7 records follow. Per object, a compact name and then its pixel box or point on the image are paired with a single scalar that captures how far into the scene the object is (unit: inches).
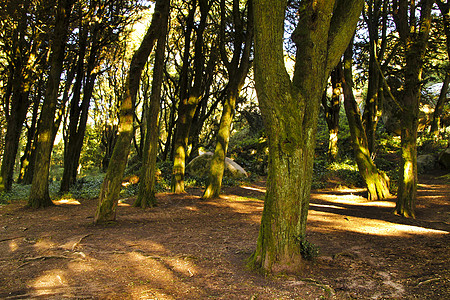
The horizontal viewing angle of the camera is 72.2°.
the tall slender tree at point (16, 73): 480.7
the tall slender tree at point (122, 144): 278.8
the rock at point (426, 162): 593.6
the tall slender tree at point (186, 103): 463.2
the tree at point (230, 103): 415.5
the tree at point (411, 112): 297.3
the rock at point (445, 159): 548.1
